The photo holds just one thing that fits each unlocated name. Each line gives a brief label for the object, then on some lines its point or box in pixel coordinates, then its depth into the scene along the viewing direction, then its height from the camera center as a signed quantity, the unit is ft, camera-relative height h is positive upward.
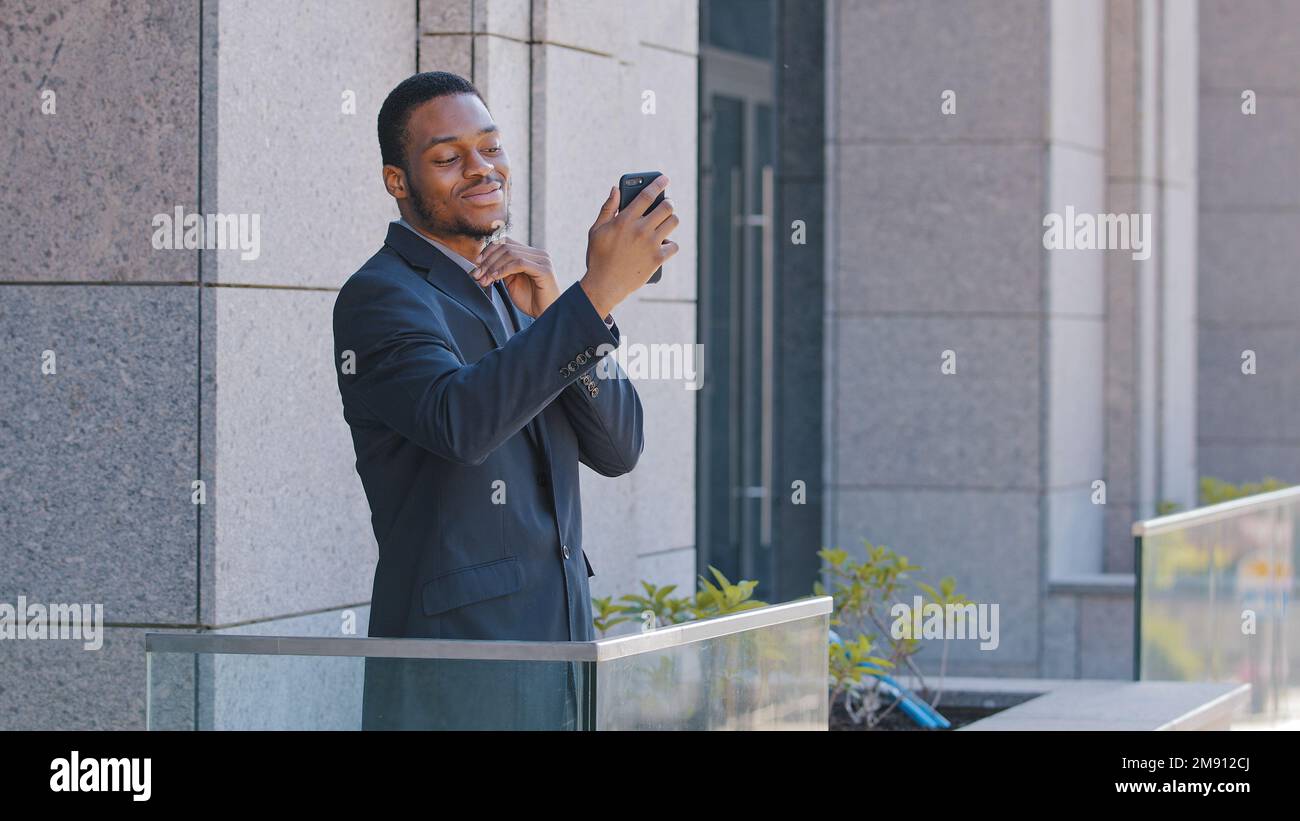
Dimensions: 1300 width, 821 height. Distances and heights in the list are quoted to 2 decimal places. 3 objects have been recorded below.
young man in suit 11.16 -0.02
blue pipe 23.68 -3.71
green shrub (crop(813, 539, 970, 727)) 22.38 -2.82
